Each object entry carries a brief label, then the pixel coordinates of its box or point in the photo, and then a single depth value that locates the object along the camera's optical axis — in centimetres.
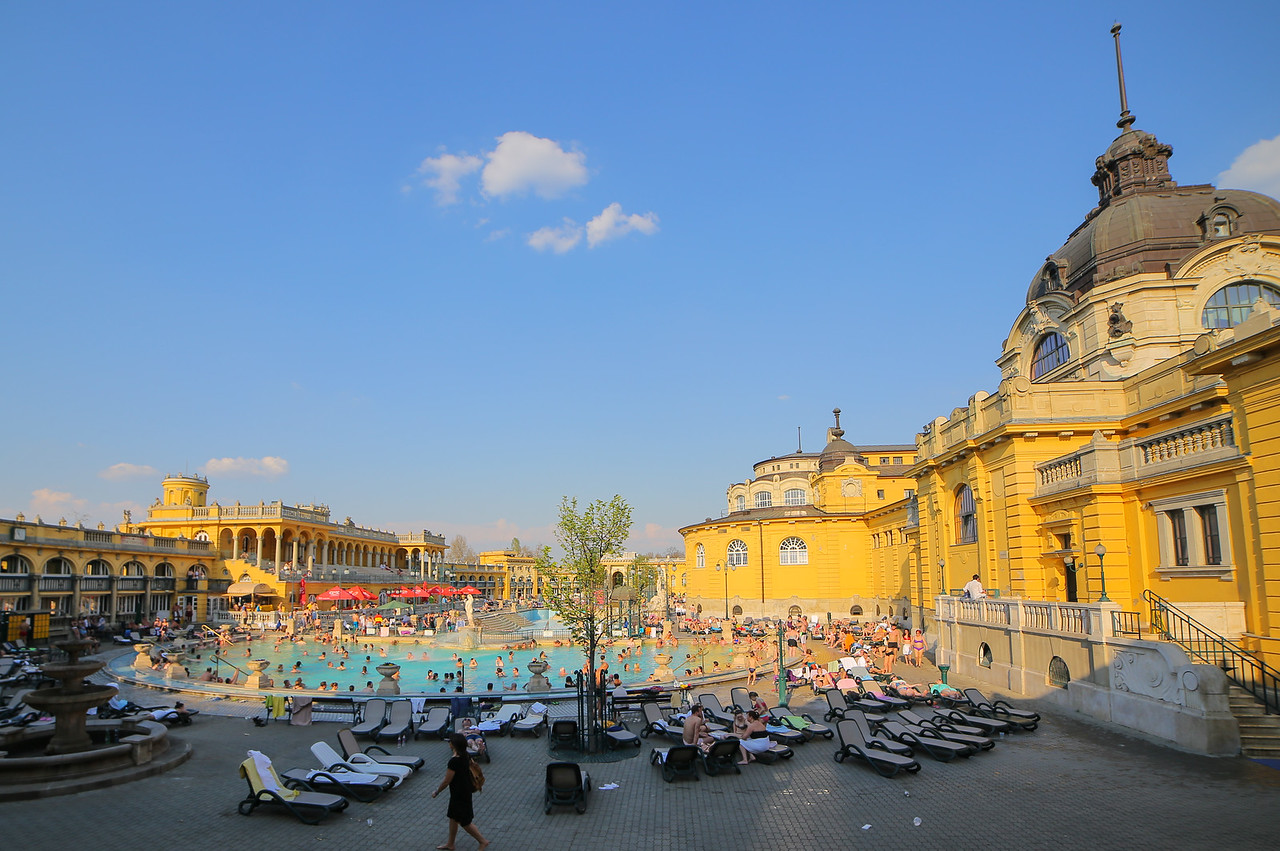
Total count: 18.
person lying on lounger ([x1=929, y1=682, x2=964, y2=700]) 1903
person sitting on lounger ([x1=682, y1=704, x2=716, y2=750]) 1392
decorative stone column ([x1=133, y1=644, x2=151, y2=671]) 2753
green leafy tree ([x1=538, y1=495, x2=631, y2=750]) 2098
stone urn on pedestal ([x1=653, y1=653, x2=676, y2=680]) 2738
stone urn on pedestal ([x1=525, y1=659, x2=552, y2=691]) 2189
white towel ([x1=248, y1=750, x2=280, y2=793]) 1114
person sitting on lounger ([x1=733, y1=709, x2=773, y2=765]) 1400
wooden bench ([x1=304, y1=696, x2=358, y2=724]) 1923
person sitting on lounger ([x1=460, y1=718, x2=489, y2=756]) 1392
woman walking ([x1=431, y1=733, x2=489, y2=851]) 941
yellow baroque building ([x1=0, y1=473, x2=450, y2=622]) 3938
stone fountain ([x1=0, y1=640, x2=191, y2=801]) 1197
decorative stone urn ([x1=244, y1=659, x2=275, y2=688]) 2309
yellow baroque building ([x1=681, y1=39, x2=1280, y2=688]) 1606
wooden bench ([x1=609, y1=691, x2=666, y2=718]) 1869
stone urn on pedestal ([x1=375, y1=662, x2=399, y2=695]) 2142
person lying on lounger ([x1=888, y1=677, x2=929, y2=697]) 1985
